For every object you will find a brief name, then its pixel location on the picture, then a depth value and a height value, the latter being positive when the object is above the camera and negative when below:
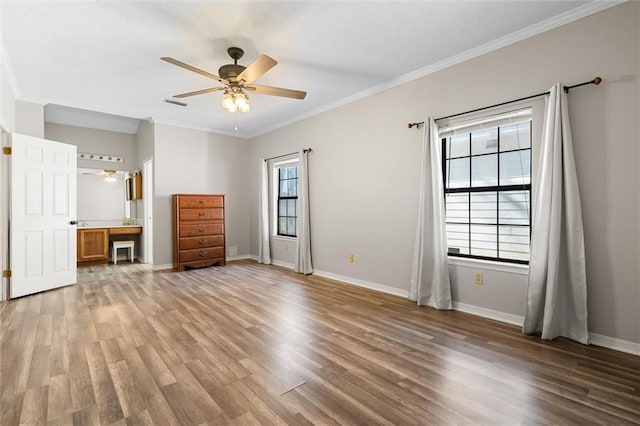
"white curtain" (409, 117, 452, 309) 3.33 -0.25
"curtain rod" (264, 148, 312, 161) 5.15 +1.09
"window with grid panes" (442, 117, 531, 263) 3.01 +0.23
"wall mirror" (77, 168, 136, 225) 6.46 +0.35
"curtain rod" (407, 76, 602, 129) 2.43 +1.06
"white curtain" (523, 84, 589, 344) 2.50 -0.27
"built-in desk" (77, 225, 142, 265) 5.95 -0.59
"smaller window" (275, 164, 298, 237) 5.85 +0.26
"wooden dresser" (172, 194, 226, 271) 5.44 -0.34
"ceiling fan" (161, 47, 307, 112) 2.97 +1.30
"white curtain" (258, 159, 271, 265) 6.11 -0.05
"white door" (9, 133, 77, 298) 3.86 -0.03
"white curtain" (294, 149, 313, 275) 5.11 -0.20
